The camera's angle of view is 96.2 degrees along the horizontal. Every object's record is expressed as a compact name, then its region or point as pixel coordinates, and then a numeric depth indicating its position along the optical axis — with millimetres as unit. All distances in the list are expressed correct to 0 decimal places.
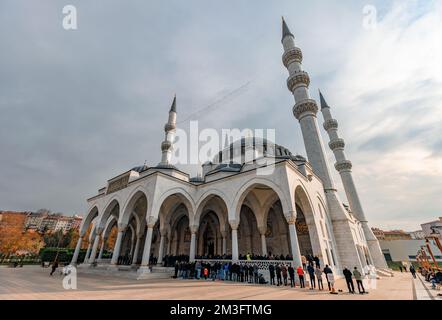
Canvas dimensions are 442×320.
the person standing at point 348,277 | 7562
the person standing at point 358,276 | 7586
